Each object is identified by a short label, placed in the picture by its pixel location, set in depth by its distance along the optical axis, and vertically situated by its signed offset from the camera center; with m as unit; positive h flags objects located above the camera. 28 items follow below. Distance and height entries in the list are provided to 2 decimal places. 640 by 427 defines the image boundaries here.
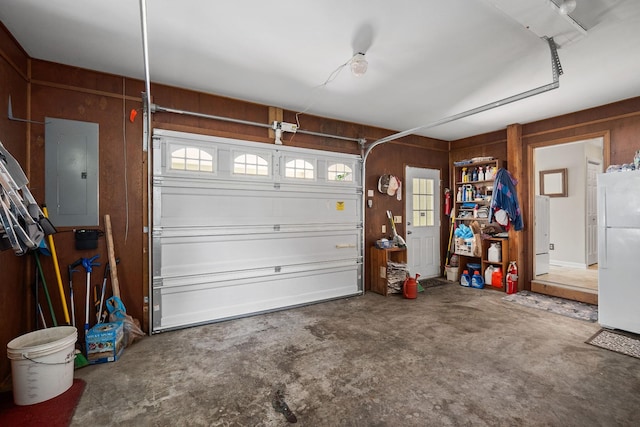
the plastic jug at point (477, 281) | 5.07 -1.19
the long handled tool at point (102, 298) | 2.94 -0.85
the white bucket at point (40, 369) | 2.05 -1.11
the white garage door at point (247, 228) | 3.33 -0.18
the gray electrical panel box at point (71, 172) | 2.84 +0.43
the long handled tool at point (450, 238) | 5.72 -0.50
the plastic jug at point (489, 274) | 5.02 -1.06
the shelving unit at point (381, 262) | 4.59 -0.80
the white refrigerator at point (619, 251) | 3.10 -0.42
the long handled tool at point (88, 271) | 2.85 -0.55
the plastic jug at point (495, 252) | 4.98 -0.68
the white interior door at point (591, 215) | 6.12 -0.06
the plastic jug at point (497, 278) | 4.87 -1.09
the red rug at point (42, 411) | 1.89 -1.34
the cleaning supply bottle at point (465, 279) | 5.22 -1.19
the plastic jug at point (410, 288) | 4.46 -1.16
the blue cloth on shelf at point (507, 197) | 4.72 +0.26
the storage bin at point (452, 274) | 5.52 -1.15
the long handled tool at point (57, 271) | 2.72 -0.52
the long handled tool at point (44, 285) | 2.65 -0.64
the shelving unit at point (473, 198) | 5.14 +0.27
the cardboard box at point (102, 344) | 2.60 -1.16
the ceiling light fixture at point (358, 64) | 2.62 +1.36
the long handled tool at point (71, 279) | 2.83 -0.63
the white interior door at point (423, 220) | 5.43 -0.13
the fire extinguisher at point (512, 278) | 4.68 -1.06
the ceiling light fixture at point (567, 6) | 1.86 +1.34
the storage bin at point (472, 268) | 5.23 -0.99
